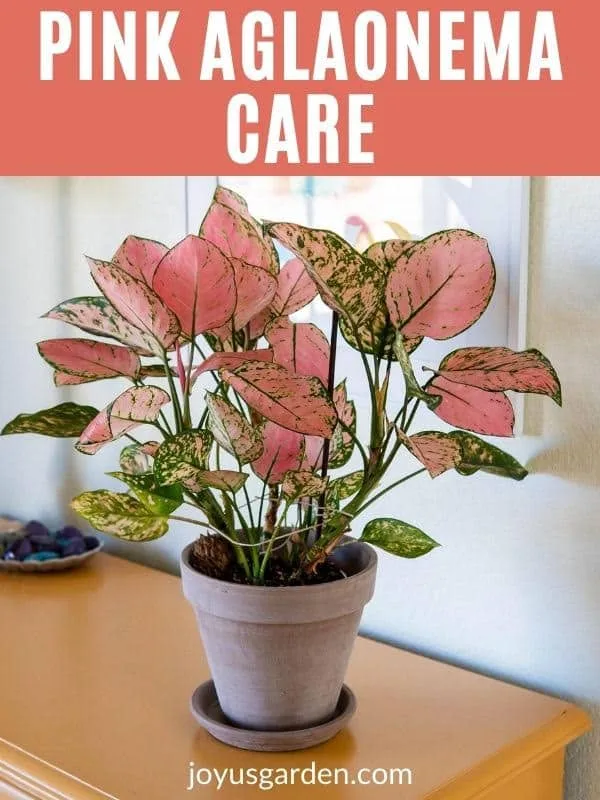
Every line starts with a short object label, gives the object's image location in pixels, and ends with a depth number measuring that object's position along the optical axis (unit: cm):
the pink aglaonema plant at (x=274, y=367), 78
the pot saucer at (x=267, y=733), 88
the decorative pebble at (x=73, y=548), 139
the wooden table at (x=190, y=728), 85
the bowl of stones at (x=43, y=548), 135
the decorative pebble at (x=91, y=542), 142
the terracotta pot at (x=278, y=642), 85
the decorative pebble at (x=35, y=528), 145
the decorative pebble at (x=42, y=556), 137
